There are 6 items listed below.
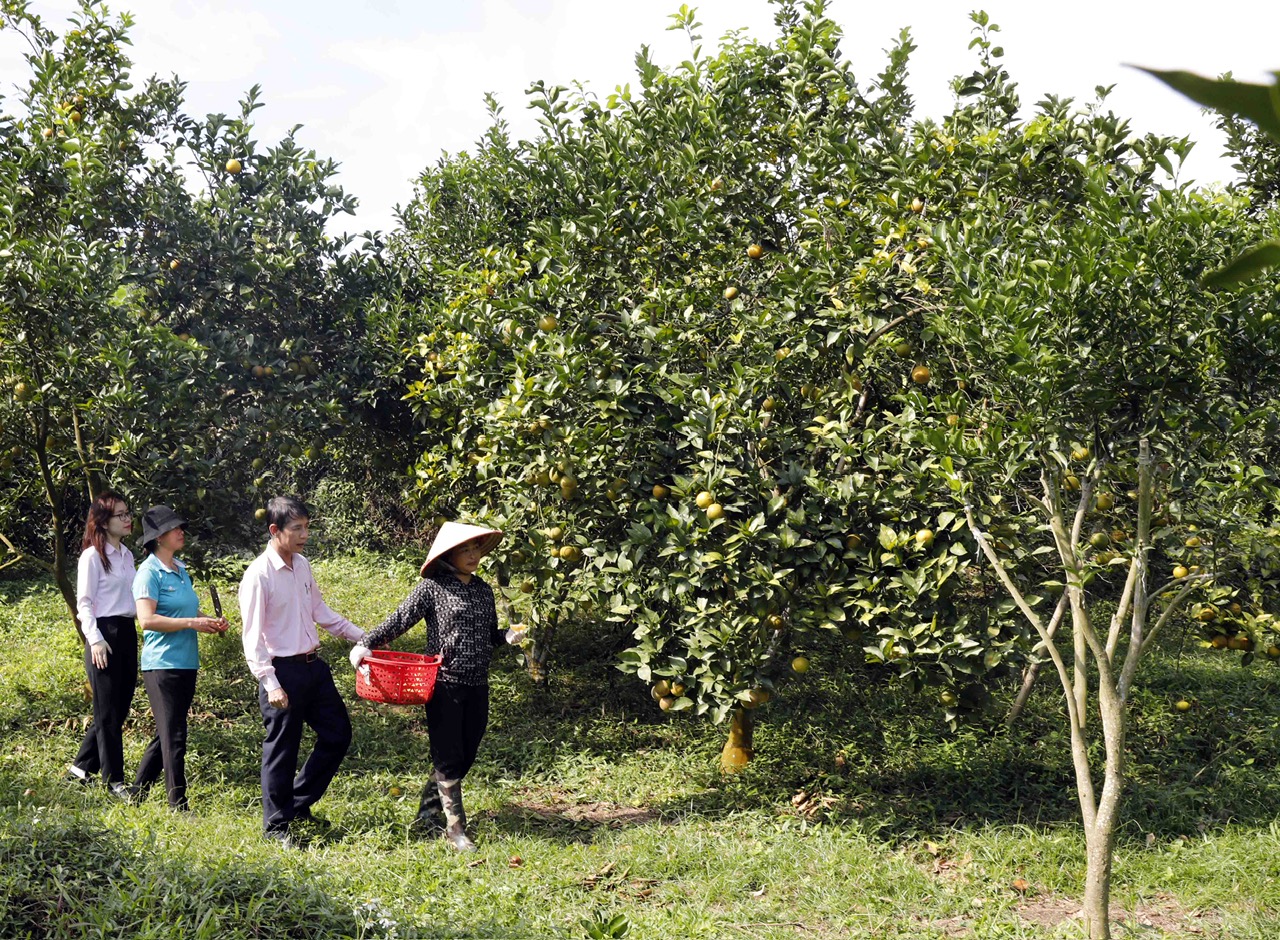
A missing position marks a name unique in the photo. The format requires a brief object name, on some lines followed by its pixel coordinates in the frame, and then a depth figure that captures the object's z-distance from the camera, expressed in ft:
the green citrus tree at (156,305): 20.75
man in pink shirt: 16.15
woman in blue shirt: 17.07
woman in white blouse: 17.98
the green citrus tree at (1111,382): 13.32
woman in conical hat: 16.74
